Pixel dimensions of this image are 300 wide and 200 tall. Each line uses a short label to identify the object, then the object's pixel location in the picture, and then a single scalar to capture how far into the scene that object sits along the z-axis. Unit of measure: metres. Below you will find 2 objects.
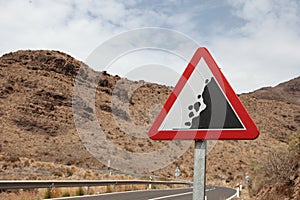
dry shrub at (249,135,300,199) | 11.73
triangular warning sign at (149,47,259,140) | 3.37
